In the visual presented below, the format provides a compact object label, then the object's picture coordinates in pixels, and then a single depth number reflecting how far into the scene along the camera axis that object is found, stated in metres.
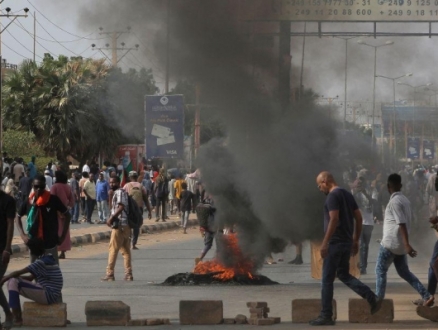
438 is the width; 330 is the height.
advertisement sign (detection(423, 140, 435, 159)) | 56.44
